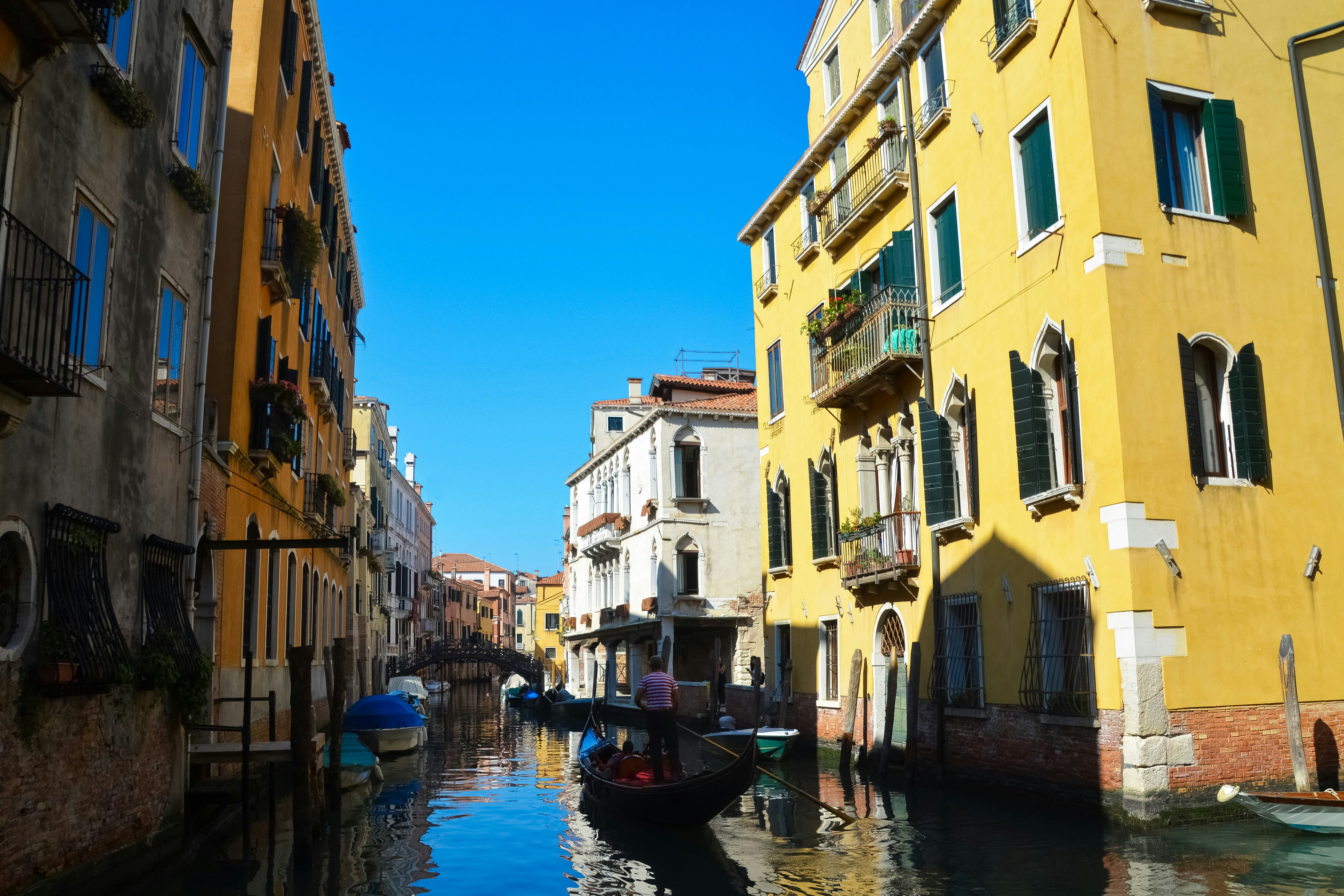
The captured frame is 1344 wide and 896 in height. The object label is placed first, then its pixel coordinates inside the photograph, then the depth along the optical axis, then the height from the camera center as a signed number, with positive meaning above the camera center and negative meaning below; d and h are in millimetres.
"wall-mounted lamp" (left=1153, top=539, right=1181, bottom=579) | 10641 +884
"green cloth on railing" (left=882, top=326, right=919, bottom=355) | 14625 +4110
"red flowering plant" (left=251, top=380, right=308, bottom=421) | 13430 +3310
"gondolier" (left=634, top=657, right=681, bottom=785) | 11844 -464
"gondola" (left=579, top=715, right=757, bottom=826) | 10688 -1348
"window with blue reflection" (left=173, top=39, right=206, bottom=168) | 10141 +5227
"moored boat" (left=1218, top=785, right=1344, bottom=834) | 9078 -1300
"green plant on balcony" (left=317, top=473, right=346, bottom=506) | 19516 +3221
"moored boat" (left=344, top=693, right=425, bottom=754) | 20766 -1065
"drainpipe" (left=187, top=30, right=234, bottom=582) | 10469 +2964
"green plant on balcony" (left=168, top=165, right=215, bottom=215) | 9711 +4261
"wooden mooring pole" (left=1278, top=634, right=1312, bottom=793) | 10078 -570
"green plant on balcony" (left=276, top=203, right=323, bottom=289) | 14898 +5878
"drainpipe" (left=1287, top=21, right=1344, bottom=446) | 9758 +3957
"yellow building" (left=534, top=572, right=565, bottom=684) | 67750 +2765
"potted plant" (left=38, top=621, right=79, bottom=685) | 7004 +96
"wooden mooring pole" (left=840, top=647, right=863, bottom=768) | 15578 -678
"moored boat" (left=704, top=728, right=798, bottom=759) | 16938 -1242
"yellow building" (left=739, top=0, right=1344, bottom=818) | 10688 +2707
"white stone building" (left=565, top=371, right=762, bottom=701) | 28812 +3432
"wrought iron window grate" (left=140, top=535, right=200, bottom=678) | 9188 +566
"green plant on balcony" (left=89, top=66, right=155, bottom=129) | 7828 +4131
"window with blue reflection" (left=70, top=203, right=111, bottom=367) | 7766 +2865
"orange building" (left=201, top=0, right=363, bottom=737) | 12641 +4322
